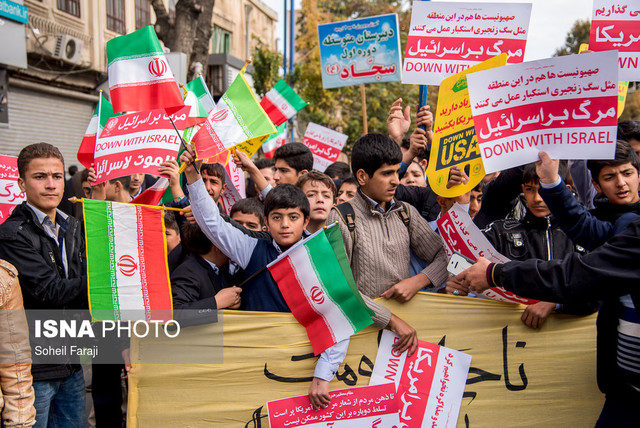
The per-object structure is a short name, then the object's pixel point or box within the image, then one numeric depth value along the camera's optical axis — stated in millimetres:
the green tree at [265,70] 17756
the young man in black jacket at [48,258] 3020
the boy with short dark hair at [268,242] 3133
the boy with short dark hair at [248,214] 4238
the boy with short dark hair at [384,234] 3273
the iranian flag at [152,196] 3740
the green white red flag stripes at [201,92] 5258
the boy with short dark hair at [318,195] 4305
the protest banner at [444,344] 3178
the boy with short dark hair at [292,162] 5305
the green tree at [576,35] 39062
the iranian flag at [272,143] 8656
